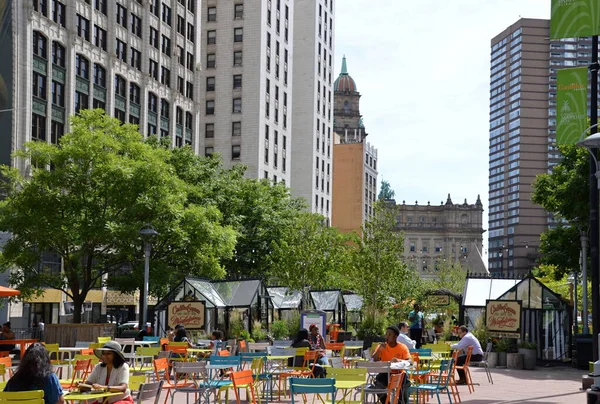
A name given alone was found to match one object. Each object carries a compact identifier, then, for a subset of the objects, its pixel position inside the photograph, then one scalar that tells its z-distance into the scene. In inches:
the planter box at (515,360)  1234.0
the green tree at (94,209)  1508.4
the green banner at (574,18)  874.8
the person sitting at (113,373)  485.7
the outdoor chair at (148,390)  504.4
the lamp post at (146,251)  1283.2
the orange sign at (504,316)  1314.0
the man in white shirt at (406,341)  836.0
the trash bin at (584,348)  1139.3
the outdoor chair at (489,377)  998.0
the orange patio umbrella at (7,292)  1042.7
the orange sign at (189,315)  1375.5
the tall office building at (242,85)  3609.7
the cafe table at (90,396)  474.6
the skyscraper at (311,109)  4264.3
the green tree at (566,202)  1499.8
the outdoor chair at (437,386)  679.1
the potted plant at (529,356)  1229.1
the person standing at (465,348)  929.5
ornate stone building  7160.4
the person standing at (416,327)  1296.8
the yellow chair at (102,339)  1014.5
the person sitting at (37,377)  422.9
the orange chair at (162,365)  660.7
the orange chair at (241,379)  582.9
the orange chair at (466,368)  893.2
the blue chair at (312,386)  528.7
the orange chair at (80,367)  613.9
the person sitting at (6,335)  1238.1
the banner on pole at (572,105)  883.4
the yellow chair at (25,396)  416.8
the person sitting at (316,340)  910.1
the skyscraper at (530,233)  7760.8
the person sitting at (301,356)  773.9
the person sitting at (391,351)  674.2
